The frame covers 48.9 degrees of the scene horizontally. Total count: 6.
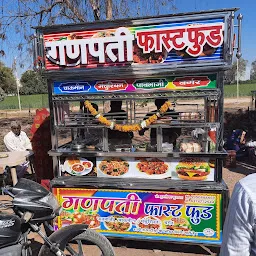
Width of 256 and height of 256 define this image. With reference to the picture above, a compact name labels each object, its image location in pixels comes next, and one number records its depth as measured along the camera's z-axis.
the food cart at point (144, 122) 3.10
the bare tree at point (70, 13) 6.96
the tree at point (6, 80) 44.15
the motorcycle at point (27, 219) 2.29
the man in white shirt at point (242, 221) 1.06
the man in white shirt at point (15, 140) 5.73
